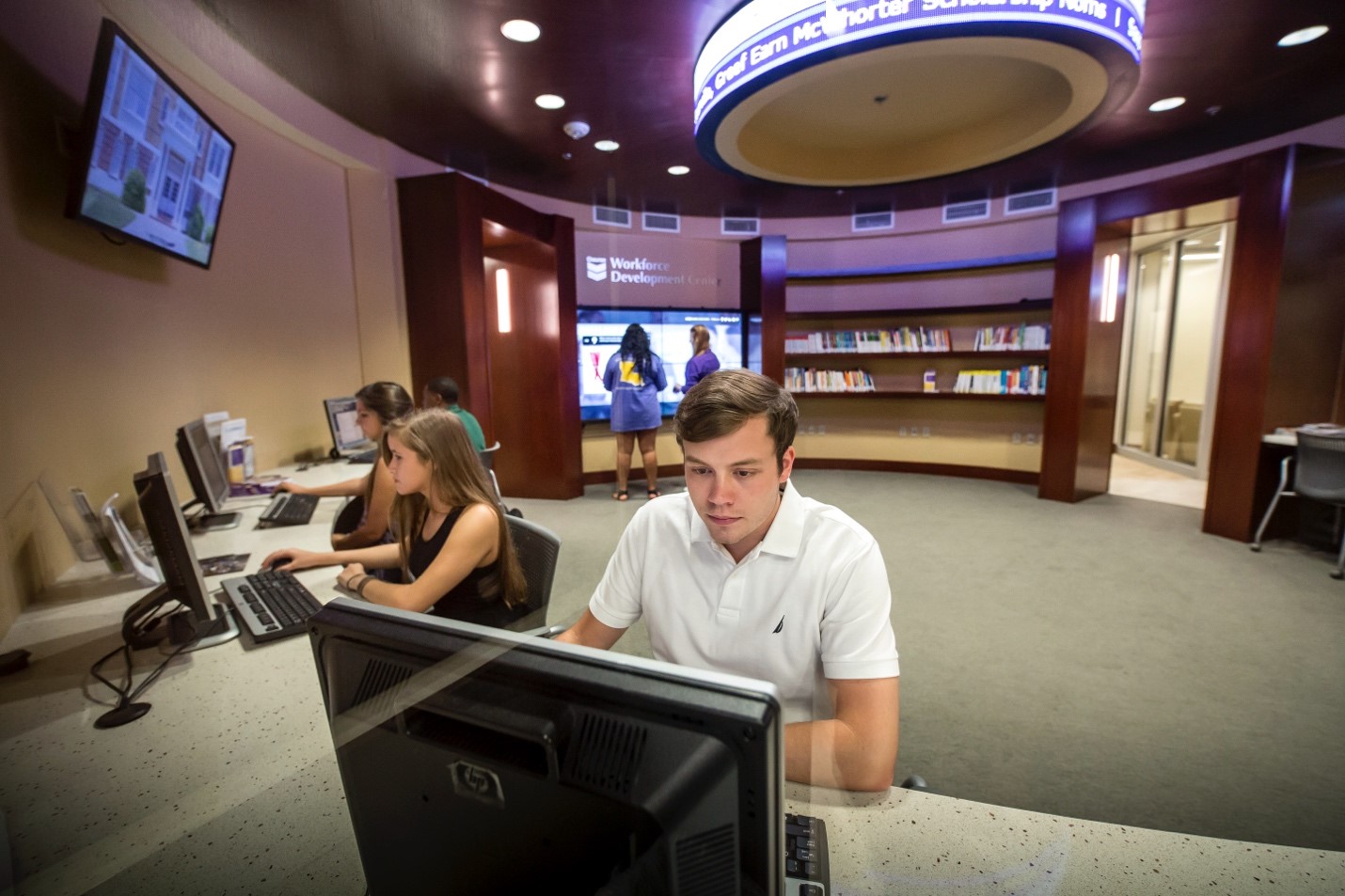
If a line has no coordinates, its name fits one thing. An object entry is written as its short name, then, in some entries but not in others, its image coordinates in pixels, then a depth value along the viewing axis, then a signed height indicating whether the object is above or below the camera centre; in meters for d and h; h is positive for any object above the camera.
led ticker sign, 2.47 +1.45
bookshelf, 5.93 -0.03
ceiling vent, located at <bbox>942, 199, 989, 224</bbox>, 6.02 +1.53
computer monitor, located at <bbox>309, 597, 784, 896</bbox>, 0.41 -0.30
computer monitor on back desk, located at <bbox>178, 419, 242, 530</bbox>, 1.98 -0.41
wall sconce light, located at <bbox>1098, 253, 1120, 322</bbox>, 4.87 +0.63
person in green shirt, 3.42 -0.23
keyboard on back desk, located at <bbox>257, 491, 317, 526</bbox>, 2.19 -0.57
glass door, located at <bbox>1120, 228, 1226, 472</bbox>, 6.07 +0.17
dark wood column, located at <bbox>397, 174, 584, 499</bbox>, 4.55 +0.04
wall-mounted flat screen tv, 1.48 +0.61
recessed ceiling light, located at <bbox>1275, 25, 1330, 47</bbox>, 2.90 +1.60
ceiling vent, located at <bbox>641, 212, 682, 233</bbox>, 6.16 +1.44
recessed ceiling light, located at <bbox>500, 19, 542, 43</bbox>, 2.68 +1.51
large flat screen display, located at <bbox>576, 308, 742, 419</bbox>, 5.75 +0.21
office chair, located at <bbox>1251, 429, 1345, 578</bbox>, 3.35 -0.62
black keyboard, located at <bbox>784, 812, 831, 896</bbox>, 0.63 -0.56
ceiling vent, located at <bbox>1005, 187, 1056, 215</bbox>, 5.67 +1.54
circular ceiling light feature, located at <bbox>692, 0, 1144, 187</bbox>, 2.54 +1.49
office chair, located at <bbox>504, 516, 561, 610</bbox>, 1.71 -0.57
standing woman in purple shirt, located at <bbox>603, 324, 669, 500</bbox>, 5.40 -0.35
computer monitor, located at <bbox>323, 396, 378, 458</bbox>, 3.52 -0.41
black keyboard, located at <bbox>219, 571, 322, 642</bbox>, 1.31 -0.58
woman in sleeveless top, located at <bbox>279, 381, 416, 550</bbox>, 2.12 -0.45
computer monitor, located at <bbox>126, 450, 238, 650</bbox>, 1.12 -0.38
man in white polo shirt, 1.01 -0.39
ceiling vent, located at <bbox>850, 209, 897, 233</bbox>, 6.44 +1.52
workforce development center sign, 6.05 +0.94
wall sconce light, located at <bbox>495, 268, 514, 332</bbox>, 5.29 +0.49
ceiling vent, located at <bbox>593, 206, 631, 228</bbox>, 5.93 +1.45
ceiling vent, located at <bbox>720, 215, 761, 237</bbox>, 6.47 +1.47
